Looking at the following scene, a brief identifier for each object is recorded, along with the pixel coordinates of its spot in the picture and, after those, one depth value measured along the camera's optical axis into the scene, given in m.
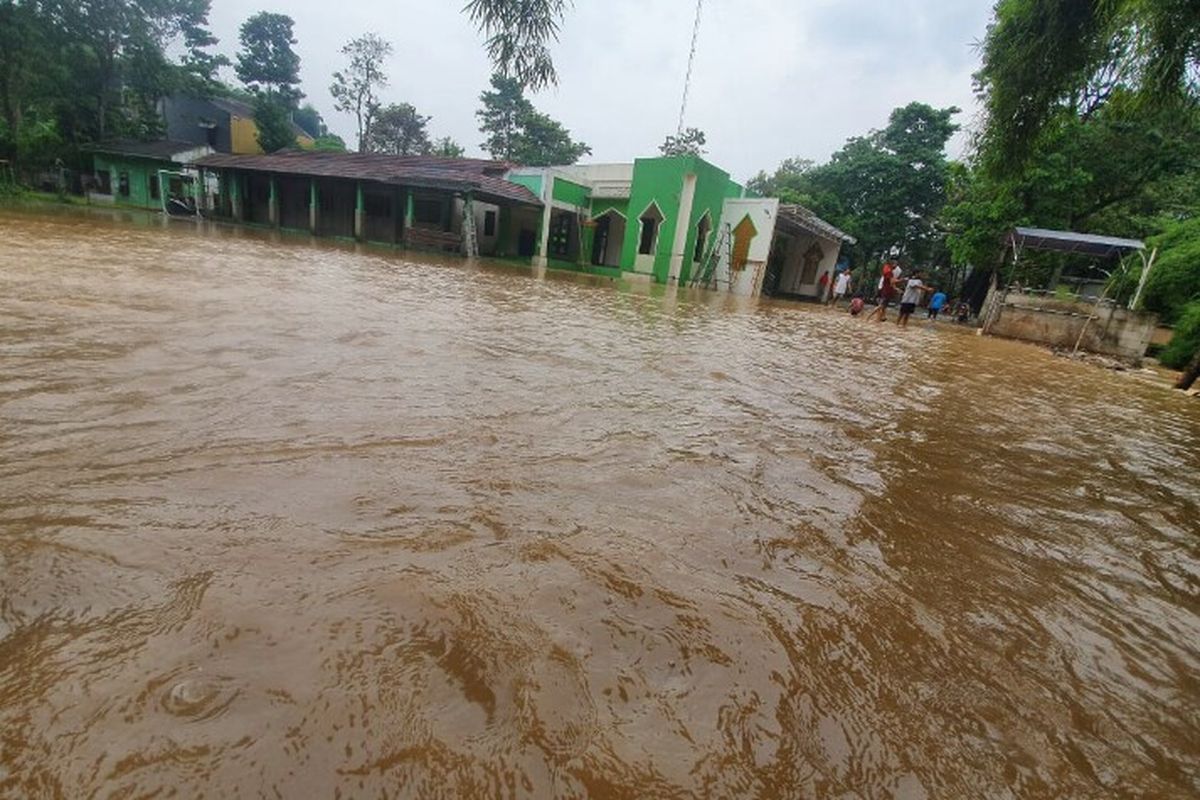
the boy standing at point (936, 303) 19.33
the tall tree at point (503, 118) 40.97
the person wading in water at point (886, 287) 15.20
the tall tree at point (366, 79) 42.06
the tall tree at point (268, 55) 44.31
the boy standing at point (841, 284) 20.07
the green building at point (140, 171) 27.00
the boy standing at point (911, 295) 14.72
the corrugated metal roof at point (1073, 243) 14.41
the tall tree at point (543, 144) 39.78
